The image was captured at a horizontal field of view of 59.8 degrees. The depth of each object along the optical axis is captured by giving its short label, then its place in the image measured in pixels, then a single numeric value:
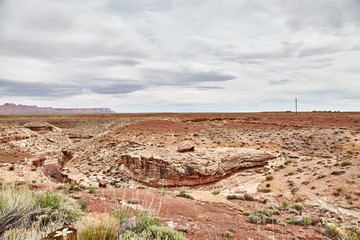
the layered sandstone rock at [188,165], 21.34
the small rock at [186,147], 23.52
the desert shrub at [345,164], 17.91
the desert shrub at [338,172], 16.64
